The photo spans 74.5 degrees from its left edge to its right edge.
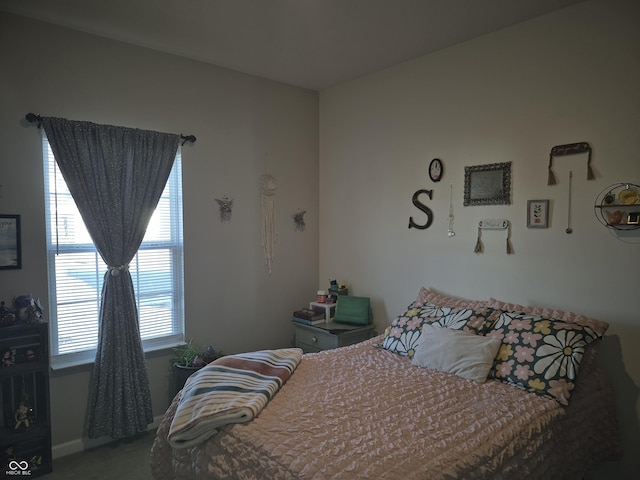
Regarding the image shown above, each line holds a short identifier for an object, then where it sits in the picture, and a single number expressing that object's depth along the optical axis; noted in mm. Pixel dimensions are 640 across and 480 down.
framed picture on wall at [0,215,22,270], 2512
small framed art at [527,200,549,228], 2584
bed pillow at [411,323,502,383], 2314
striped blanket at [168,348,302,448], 1808
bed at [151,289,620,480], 1570
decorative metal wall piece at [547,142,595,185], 2410
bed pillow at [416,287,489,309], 2840
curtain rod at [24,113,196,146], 2549
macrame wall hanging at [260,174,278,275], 3689
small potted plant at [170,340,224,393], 3055
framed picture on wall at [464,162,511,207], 2768
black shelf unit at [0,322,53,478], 2396
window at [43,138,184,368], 2738
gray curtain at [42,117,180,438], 2715
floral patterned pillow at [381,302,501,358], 2566
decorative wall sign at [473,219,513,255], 2768
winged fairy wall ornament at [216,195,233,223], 3430
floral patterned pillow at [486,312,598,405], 2096
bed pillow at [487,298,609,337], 2273
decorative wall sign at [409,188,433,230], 3213
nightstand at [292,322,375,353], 3346
